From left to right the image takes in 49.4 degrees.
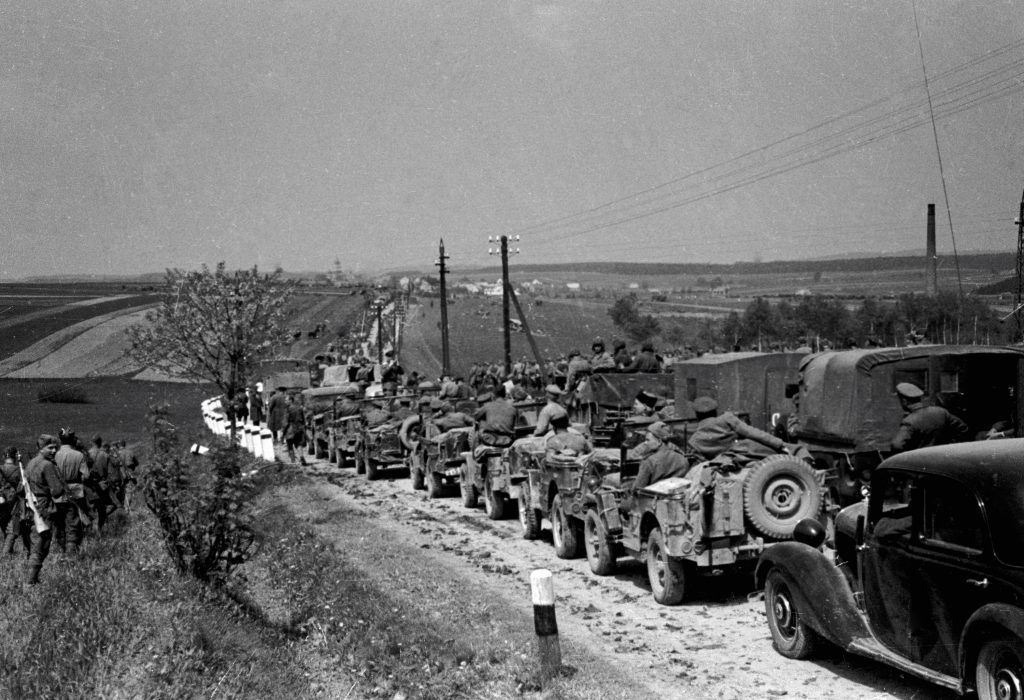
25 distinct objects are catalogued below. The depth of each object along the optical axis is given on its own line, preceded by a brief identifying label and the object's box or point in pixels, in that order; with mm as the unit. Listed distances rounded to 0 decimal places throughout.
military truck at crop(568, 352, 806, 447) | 19422
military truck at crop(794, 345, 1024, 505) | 14102
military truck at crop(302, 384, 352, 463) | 27422
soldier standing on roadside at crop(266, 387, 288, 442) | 30750
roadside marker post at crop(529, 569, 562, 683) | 8227
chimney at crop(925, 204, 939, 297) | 40688
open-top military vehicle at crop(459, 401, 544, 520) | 16188
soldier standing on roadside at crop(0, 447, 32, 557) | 15586
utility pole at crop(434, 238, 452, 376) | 45456
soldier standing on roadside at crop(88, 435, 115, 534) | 17375
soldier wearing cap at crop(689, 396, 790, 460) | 11156
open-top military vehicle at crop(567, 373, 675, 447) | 20094
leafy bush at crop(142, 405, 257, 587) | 11430
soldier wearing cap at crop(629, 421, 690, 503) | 10969
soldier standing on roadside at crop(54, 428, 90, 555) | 14891
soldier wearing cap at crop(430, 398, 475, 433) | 19625
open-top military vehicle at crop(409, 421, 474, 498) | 19000
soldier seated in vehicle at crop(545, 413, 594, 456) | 13703
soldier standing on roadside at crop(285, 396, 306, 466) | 28530
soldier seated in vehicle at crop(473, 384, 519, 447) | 17000
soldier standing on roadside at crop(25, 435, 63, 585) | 14133
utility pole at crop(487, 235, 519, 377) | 43031
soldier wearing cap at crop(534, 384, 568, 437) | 14802
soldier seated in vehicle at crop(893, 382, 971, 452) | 11258
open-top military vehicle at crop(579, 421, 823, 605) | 10203
